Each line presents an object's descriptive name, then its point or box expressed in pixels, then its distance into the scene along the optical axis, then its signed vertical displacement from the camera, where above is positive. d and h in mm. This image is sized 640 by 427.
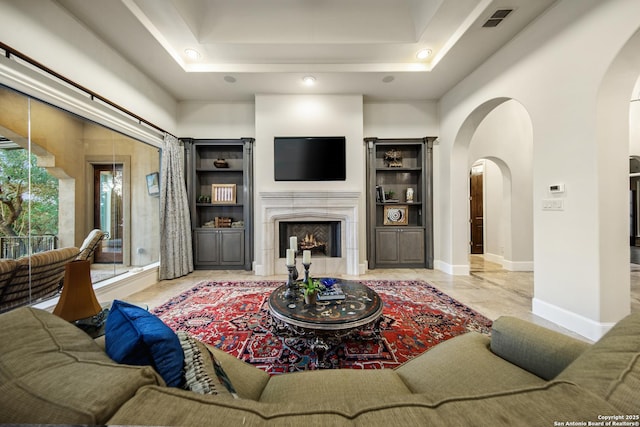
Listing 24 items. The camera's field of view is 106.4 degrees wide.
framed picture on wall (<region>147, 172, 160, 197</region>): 3743 +496
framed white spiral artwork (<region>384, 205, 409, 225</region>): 4496 -45
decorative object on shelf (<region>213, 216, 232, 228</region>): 4336 -132
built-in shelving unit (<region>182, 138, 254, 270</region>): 4223 +148
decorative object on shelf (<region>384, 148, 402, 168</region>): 4523 +1057
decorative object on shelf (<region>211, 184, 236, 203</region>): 4363 +397
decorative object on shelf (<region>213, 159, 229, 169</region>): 4344 +942
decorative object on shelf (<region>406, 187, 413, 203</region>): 4477 +346
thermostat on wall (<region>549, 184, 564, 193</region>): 2211 +230
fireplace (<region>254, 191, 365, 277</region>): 3984 -76
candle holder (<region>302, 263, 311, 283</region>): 1945 -492
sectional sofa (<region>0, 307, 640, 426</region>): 394 -340
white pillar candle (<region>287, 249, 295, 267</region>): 2012 -368
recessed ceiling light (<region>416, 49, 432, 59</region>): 3211 +2178
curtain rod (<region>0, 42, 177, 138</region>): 1824 +1274
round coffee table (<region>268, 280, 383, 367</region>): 1525 -676
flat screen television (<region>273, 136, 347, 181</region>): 4043 +970
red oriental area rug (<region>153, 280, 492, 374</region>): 1714 -1023
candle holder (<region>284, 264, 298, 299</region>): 2005 -592
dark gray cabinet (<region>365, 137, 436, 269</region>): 4328 -172
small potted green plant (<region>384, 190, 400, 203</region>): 4474 +333
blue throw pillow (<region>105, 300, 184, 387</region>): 641 -365
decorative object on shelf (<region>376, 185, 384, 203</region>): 4411 +368
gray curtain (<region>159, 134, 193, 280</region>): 3730 -33
